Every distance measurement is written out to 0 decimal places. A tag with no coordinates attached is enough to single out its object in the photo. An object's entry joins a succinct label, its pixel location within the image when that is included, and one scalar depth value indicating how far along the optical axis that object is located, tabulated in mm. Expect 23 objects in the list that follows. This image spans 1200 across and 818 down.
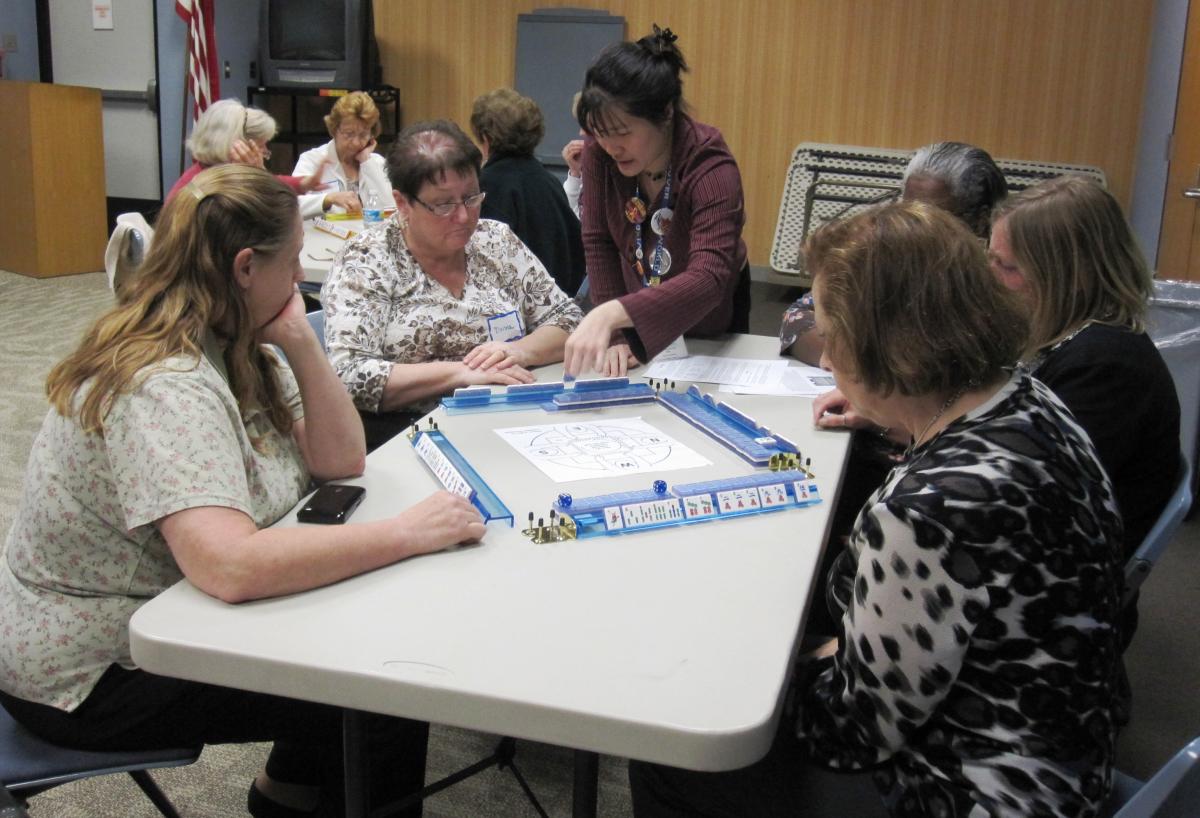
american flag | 6746
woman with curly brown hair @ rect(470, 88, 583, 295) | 3443
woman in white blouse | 4750
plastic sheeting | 3184
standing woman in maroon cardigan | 2227
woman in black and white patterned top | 996
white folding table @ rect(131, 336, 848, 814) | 969
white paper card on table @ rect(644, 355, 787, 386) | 2193
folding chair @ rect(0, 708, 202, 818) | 1278
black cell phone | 1361
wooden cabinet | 6414
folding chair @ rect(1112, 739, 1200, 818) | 831
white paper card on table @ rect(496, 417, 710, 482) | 1611
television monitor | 6875
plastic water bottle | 4012
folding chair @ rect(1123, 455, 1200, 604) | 1474
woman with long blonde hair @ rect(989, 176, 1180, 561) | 1619
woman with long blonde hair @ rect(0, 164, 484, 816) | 1184
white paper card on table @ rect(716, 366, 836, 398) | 2109
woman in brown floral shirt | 2127
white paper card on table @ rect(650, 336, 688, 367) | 2369
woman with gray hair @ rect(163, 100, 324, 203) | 4164
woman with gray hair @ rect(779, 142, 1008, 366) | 2256
